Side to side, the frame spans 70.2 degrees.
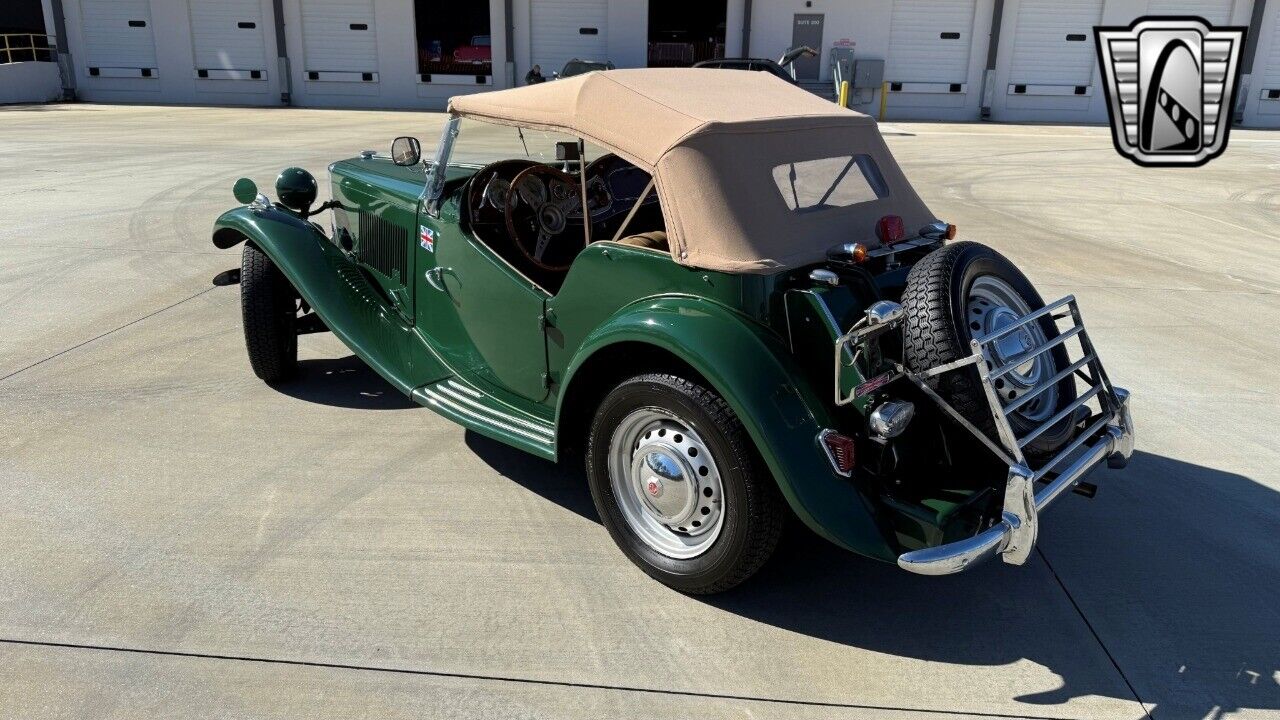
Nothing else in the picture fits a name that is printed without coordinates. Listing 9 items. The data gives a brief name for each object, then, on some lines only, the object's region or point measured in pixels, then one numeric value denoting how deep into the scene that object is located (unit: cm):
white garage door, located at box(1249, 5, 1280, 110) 2431
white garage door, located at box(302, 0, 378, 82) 2528
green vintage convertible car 289
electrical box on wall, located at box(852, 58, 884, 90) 2392
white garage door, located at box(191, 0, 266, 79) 2533
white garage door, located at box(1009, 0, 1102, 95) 2428
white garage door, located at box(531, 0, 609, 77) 2478
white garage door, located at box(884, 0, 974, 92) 2438
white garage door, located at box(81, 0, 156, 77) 2541
